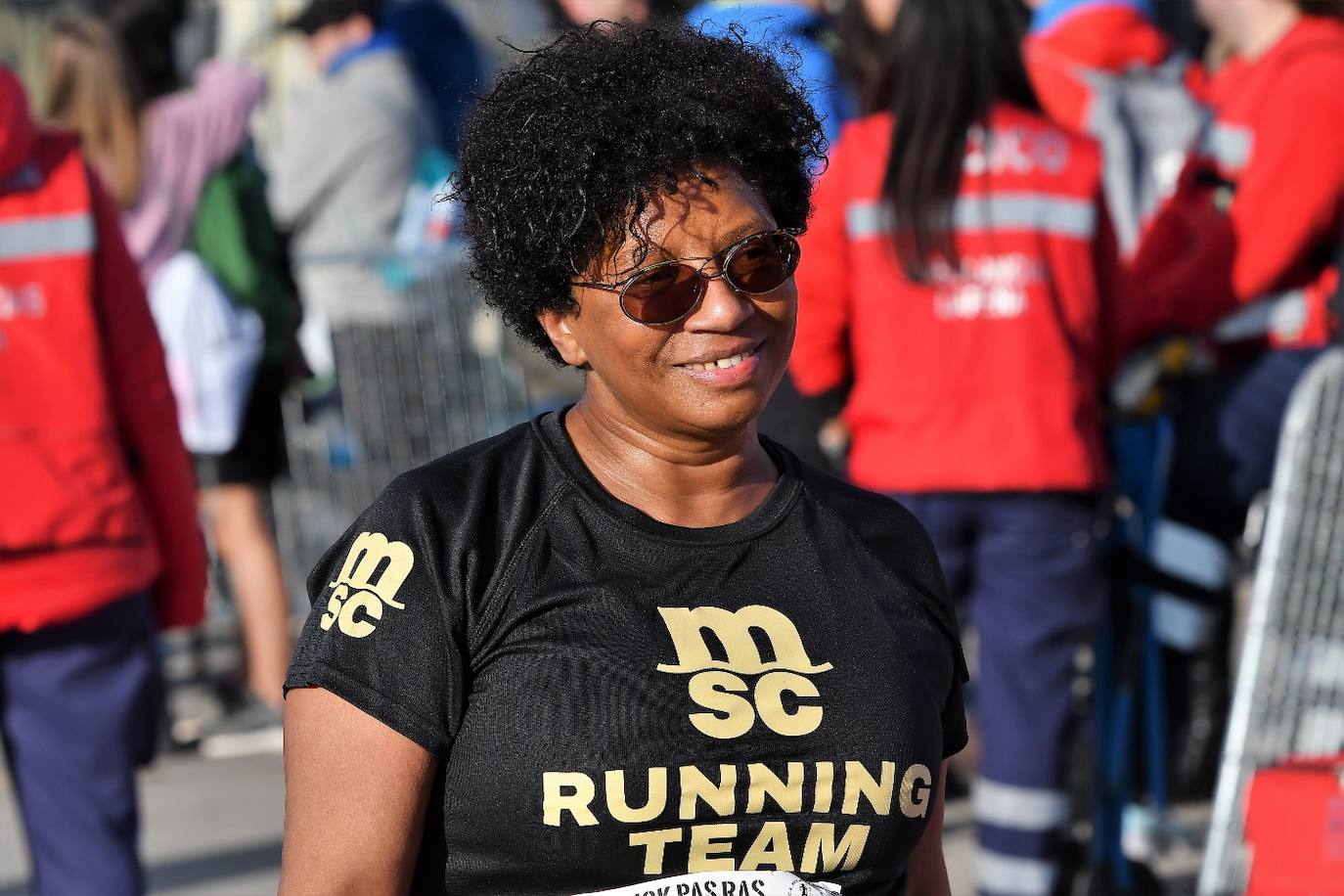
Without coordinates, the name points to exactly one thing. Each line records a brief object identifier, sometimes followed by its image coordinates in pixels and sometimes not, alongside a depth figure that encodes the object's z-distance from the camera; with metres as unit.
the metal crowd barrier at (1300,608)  8.75
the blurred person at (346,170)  13.42
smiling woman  4.17
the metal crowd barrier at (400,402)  12.59
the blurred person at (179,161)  11.05
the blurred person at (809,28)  9.75
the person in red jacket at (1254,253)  9.49
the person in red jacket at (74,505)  7.35
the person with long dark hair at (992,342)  8.68
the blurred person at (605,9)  12.96
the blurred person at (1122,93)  11.33
